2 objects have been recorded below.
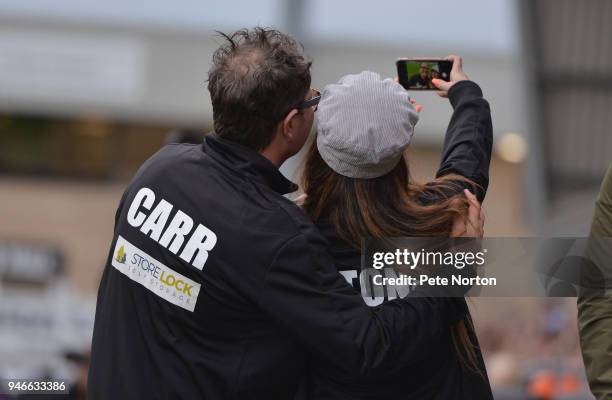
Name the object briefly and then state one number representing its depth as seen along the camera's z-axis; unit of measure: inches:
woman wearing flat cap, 202.5
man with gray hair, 193.5
